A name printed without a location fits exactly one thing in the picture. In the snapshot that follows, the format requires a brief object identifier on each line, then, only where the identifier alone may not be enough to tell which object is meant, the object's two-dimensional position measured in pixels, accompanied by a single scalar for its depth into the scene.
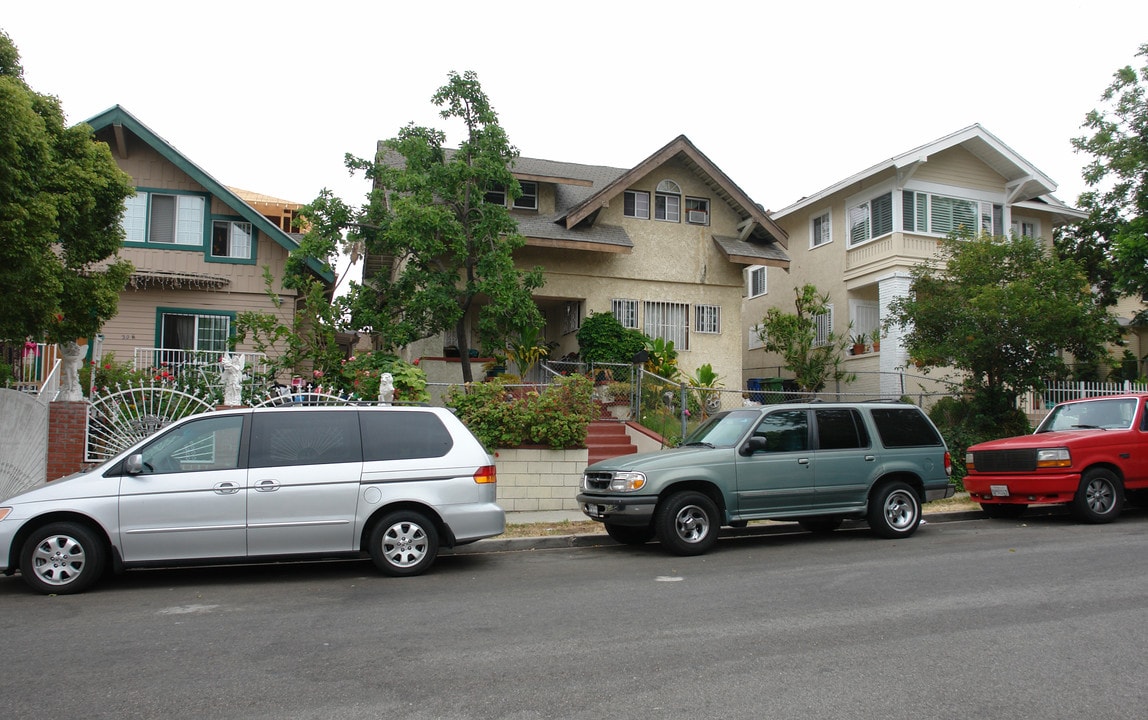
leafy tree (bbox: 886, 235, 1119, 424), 15.46
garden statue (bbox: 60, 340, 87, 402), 11.76
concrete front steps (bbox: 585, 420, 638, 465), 15.12
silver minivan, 7.73
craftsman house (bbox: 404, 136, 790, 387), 20.55
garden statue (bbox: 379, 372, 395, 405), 12.52
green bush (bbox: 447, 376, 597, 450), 12.61
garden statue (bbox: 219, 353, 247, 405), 12.20
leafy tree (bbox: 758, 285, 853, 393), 22.23
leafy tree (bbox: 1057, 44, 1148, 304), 22.04
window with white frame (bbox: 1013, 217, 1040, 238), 25.14
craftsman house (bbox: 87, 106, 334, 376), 18.91
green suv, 9.51
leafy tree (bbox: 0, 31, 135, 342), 9.45
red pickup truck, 11.56
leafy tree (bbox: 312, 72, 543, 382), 16.28
